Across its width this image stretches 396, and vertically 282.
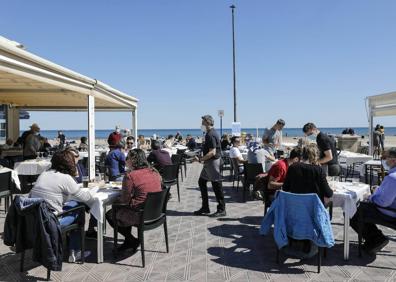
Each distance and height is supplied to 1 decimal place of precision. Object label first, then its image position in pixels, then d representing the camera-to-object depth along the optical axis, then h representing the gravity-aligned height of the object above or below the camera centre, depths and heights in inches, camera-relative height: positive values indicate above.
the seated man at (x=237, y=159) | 294.8 -19.8
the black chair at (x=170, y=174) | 244.1 -27.1
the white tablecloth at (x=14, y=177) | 229.9 -27.1
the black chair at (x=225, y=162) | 418.7 -33.9
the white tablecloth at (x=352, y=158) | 320.5 -21.2
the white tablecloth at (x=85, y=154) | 366.9 -21.1
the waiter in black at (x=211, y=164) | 211.5 -17.5
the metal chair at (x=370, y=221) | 141.8 -34.8
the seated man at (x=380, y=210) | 139.8 -30.3
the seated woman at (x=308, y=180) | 139.3 -17.6
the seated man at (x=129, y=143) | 303.9 -7.0
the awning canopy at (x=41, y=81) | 157.3 +35.4
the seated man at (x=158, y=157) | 254.7 -16.0
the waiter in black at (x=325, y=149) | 207.5 -8.3
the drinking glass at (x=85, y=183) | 165.8 -22.2
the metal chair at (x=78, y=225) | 133.0 -34.7
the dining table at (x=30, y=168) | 280.1 -25.7
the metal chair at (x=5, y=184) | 204.2 -28.4
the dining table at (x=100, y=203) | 143.1 -27.8
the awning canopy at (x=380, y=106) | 322.3 +27.4
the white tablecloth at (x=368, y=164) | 288.2 -23.5
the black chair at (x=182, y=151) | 402.0 -20.8
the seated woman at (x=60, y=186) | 132.2 -18.9
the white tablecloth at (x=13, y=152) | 390.6 -19.3
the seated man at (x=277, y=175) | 181.8 -20.5
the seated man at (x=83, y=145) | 481.7 -13.8
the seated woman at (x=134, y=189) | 144.3 -21.9
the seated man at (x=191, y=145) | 580.1 -16.6
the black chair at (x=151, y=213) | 138.1 -31.3
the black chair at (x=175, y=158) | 335.9 -21.7
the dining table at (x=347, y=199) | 145.6 -27.2
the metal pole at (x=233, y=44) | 715.3 +178.8
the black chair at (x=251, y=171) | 248.4 -25.4
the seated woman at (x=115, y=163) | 217.8 -17.3
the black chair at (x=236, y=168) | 297.6 -28.3
